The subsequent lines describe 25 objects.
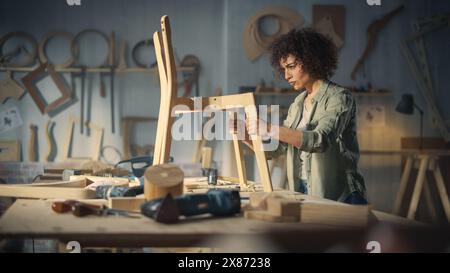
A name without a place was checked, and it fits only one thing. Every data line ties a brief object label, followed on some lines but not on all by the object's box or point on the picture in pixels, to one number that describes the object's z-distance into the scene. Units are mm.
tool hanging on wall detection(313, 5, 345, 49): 5270
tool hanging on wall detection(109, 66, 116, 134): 5340
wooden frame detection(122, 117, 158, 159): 5344
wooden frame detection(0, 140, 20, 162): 5273
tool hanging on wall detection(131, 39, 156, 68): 5324
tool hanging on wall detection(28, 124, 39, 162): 5293
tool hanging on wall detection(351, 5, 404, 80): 5332
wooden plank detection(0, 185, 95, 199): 1870
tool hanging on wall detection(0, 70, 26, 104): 5305
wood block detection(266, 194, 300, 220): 1456
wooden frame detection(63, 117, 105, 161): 5324
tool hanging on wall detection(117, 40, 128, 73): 5285
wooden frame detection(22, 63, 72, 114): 5309
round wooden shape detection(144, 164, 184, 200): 1605
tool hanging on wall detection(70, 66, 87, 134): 5363
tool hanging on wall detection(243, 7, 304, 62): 5227
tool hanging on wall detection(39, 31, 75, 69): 5285
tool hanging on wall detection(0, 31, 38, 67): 5293
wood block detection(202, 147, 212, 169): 4402
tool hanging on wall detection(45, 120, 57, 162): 5320
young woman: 2350
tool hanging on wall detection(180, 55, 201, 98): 5348
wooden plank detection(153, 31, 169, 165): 2150
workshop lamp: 5250
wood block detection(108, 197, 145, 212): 1600
